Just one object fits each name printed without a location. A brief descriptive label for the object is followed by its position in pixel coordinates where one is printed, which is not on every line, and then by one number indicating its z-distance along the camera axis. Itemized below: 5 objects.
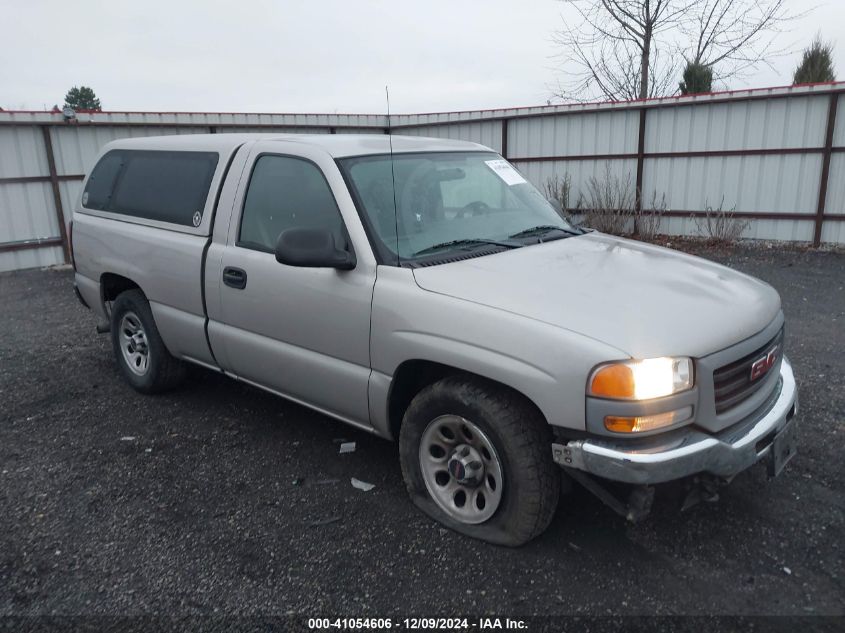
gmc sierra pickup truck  2.64
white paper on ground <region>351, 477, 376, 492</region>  3.71
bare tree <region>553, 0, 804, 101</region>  20.28
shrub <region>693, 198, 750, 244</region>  11.84
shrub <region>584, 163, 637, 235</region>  13.06
